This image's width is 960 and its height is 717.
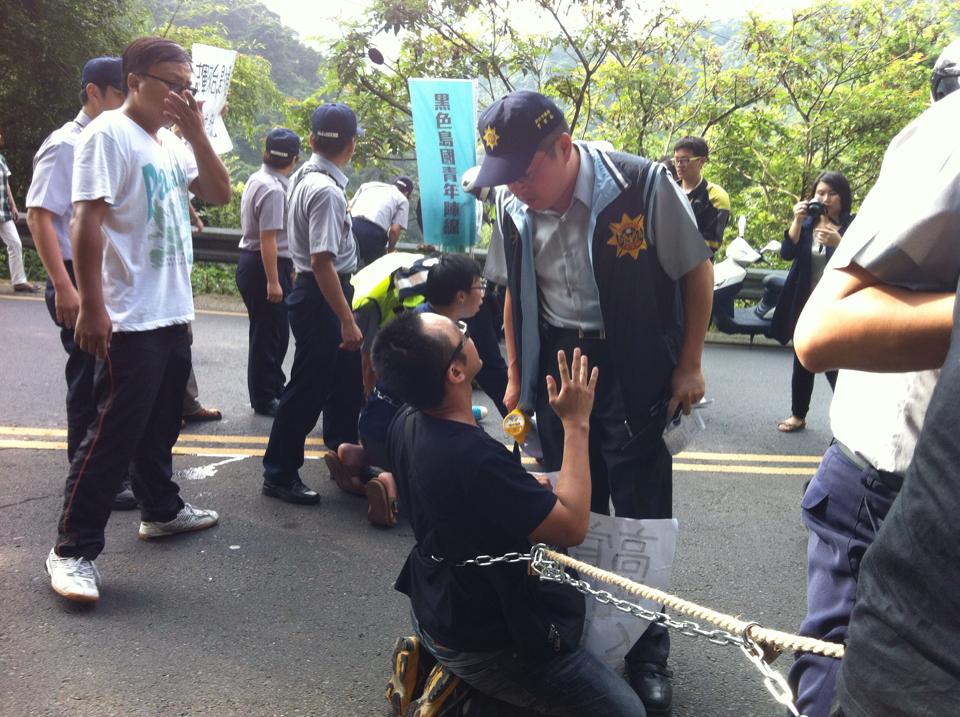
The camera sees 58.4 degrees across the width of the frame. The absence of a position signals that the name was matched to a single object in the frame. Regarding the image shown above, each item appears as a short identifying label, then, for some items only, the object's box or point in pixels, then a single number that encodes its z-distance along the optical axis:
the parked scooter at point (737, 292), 8.09
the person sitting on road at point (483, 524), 2.07
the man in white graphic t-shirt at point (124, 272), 2.92
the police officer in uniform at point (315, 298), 4.00
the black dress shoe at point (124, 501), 3.92
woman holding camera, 5.38
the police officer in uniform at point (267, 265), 5.23
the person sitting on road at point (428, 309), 3.82
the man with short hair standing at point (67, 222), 3.40
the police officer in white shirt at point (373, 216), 5.60
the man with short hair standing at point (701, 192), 6.32
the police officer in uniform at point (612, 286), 2.56
